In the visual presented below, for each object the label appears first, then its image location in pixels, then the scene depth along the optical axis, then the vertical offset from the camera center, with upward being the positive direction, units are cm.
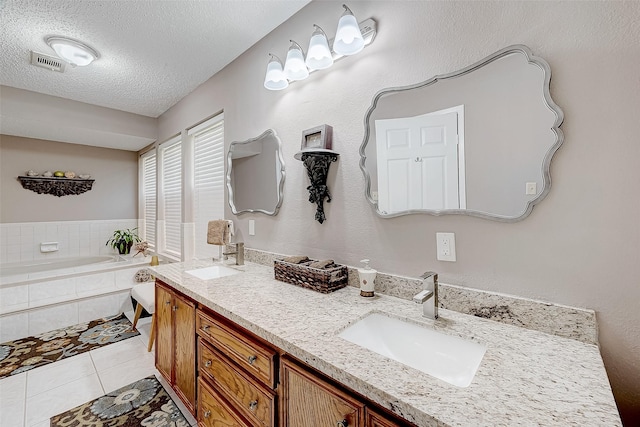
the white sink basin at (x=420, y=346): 88 -48
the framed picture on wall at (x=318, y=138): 154 +44
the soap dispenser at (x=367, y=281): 128 -32
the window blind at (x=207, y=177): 267 +39
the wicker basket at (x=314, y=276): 135 -33
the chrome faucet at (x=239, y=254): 206 -30
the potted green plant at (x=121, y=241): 421 -39
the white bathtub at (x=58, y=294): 262 -83
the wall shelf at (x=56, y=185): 359 +44
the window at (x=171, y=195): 328 +25
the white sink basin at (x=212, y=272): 185 -40
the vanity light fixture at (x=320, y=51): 134 +88
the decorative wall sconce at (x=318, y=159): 153 +31
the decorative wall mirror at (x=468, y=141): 95 +29
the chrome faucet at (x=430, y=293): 104 -31
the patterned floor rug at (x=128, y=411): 163 -123
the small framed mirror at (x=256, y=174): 195 +31
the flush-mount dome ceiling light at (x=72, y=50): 199 +126
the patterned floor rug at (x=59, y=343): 223 -117
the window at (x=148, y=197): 398 +28
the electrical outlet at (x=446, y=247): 114 -15
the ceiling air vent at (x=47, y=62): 217 +128
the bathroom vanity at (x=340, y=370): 60 -42
